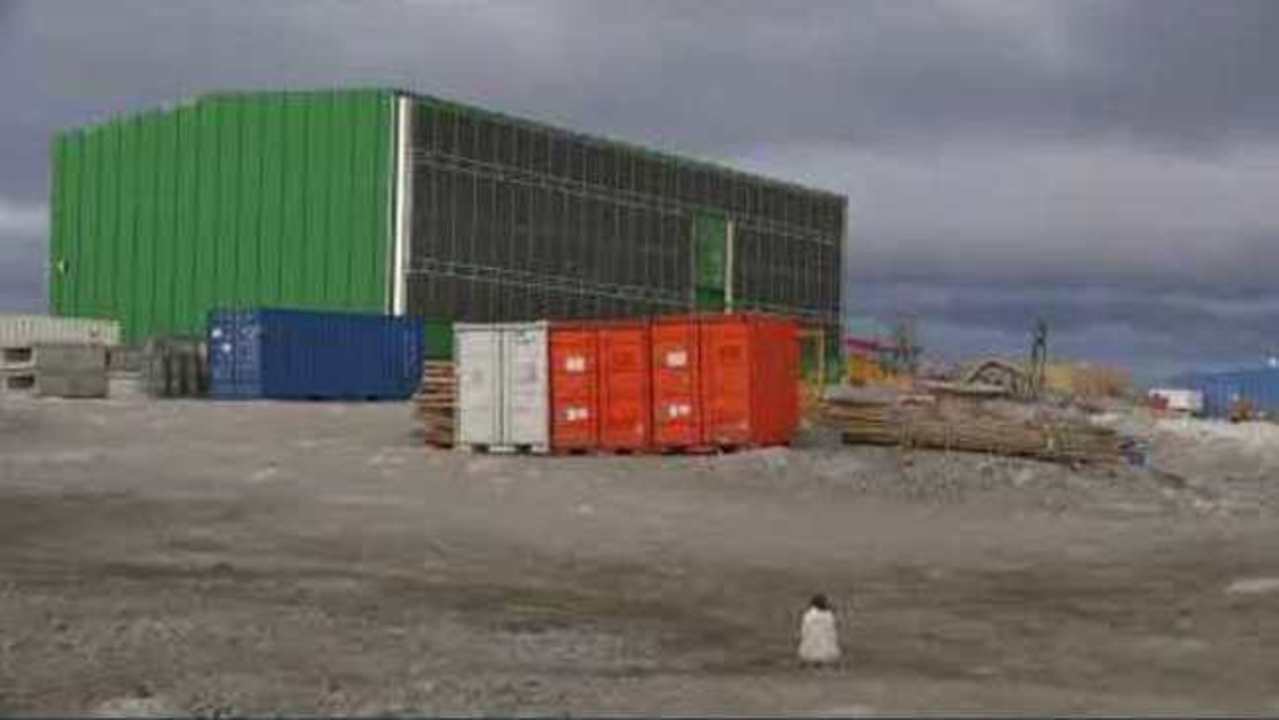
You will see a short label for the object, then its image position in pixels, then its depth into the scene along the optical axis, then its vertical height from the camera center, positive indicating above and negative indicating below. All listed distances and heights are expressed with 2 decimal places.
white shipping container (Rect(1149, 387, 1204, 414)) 102.25 -0.49
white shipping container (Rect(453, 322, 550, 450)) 37.81 +0.05
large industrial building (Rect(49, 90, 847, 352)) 67.00 +5.96
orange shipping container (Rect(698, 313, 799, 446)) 36.22 +0.13
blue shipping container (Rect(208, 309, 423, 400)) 57.66 +0.90
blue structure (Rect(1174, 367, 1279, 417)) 109.00 +0.03
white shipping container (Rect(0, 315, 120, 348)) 66.12 +1.88
